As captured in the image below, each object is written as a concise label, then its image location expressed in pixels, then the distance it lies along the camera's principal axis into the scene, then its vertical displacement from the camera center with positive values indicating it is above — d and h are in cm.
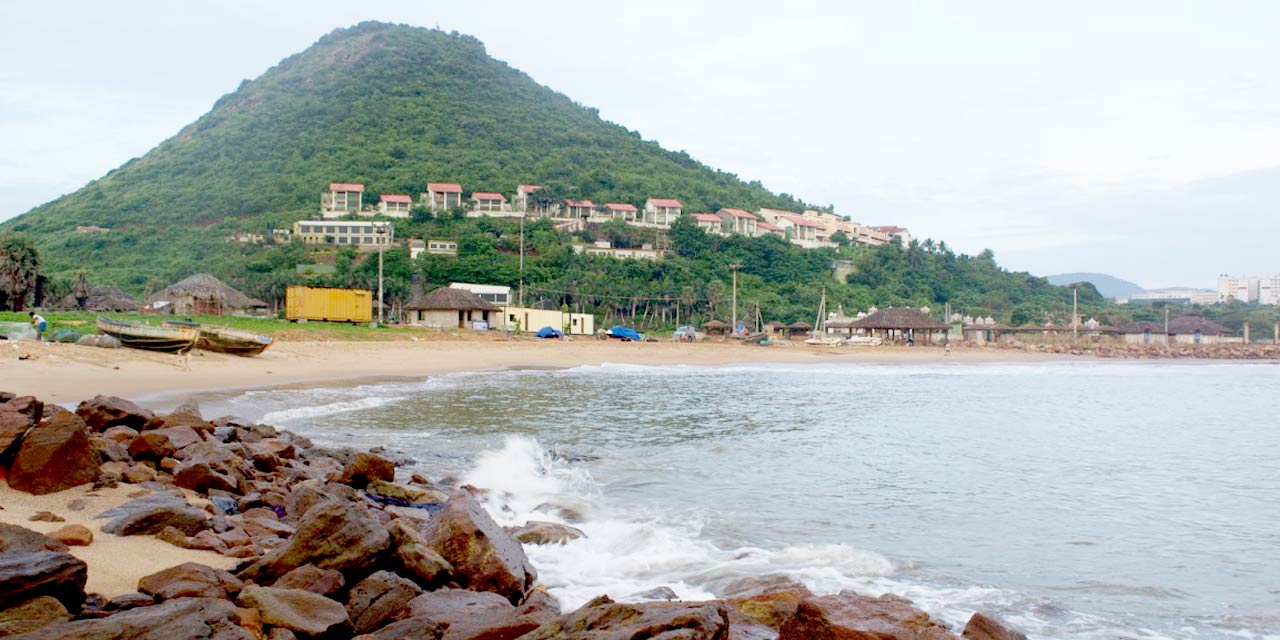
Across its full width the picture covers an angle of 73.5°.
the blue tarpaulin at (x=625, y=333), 5381 -63
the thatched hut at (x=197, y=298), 4272 +101
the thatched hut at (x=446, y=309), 4962 +69
